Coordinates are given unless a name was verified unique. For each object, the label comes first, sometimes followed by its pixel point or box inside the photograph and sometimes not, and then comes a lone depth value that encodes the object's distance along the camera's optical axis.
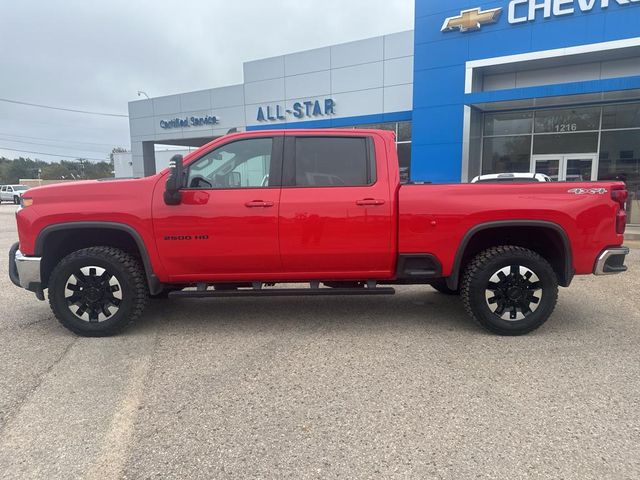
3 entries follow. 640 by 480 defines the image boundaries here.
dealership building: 14.41
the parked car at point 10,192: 40.47
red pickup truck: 4.27
